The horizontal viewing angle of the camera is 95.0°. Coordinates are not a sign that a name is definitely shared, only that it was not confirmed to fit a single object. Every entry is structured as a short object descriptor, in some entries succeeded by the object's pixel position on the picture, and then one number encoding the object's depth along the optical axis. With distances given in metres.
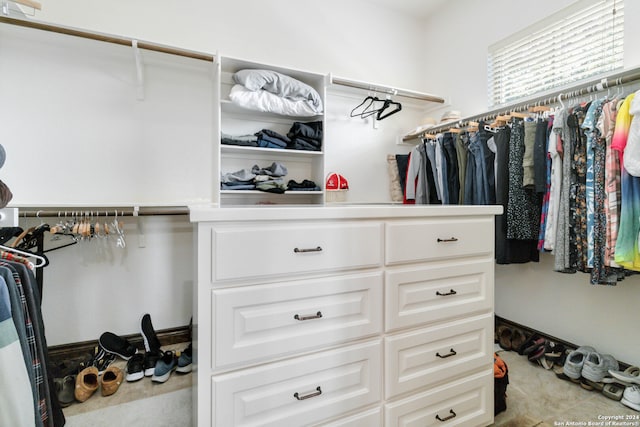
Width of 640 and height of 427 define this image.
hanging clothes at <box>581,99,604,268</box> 1.50
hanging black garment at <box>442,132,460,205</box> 2.32
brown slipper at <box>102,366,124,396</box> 1.57
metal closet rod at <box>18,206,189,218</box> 1.62
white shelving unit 2.10
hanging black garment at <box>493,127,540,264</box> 1.91
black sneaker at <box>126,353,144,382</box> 1.71
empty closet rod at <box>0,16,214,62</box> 1.57
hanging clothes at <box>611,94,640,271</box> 1.35
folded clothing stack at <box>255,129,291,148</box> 2.16
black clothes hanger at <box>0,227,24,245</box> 1.11
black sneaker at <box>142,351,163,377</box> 1.77
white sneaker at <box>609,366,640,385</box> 1.54
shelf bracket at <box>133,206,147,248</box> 2.04
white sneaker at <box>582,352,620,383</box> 1.64
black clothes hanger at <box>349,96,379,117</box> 2.54
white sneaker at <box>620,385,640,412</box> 1.47
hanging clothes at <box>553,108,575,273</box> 1.60
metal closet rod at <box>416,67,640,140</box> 1.49
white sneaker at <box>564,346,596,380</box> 1.71
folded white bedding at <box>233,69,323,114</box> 2.00
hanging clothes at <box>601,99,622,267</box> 1.42
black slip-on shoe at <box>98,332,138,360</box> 1.84
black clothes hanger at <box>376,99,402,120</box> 2.45
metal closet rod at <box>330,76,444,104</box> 2.33
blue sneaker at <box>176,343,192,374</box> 1.78
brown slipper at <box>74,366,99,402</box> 1.52
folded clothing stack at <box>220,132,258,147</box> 2.05
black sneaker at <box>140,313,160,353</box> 1.88
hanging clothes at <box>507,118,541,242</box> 1.83
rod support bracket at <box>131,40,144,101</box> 1.76
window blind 1.79
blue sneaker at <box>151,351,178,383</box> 1.70
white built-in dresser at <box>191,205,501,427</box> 0.88
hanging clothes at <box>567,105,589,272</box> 1.55
